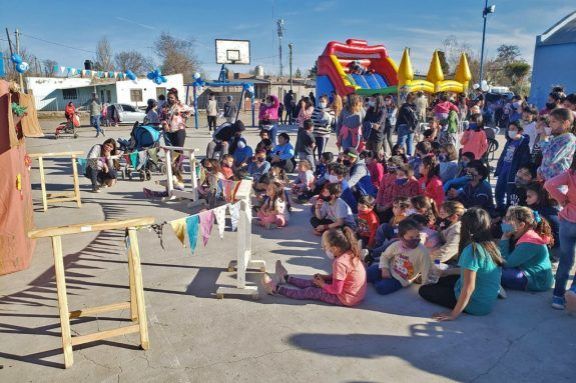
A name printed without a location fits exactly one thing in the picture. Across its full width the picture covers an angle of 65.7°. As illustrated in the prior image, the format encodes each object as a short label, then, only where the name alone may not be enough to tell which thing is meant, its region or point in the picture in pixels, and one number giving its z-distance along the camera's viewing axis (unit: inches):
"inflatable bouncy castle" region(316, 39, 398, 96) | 824.3
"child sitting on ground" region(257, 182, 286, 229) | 281.0
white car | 1089.4
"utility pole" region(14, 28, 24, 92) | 1653.5
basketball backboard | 1207.6
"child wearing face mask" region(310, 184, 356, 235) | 246.4
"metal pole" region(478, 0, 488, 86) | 1047.1
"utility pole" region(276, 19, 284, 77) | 1967.3
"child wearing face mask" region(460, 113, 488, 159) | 361.4
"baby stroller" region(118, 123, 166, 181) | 419.5
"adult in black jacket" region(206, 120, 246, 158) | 405.1
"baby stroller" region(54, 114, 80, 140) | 789.2
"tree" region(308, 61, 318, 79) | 2519.1
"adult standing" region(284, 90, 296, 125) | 900.0
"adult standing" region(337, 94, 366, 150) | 398.6
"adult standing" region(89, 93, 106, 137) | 796.5
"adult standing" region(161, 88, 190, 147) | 420.2
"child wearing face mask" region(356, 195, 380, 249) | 238.8
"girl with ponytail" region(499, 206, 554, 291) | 184.4
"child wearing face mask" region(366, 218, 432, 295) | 181.6
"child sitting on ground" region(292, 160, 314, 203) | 346.6
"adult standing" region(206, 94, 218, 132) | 782.5
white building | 1603.1
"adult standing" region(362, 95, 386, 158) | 404.8
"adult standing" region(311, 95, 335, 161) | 423.2
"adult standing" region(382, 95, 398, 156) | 503.7
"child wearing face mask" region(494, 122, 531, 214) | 277.0
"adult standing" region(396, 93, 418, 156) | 452.1
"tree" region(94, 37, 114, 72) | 2412.2
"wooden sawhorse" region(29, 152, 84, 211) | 320.2
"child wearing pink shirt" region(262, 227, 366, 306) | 169.8
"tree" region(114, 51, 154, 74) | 2498.8
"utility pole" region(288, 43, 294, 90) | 1911.7
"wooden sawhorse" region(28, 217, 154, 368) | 130.9
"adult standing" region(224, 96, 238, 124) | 721.0
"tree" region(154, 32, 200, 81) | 2421.3
